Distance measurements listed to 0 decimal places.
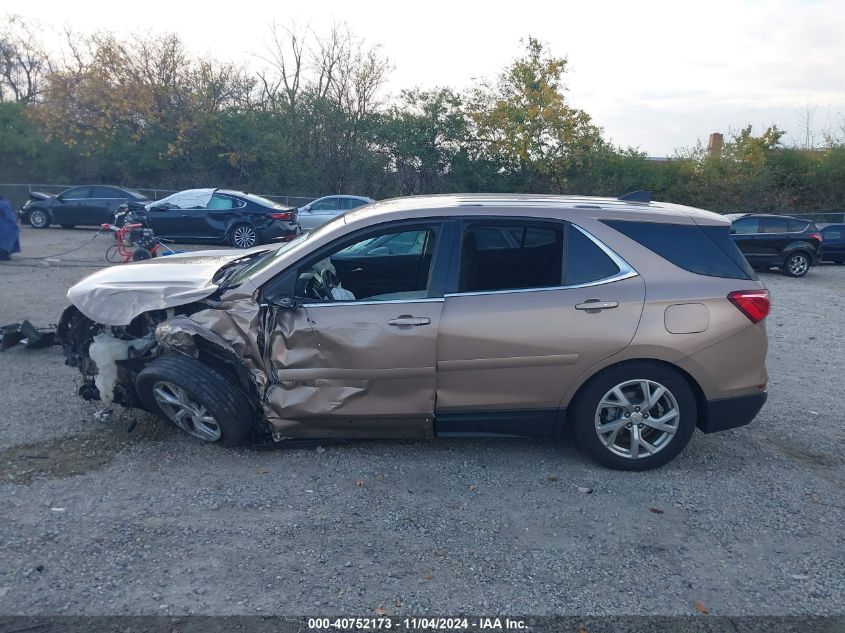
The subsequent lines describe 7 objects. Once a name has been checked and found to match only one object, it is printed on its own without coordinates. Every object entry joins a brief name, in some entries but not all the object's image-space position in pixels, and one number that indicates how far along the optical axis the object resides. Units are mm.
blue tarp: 14904
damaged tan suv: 4648
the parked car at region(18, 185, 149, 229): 22969
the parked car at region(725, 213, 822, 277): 18438
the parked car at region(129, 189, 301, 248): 19109
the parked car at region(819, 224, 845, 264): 21422
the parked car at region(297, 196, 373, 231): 22812
